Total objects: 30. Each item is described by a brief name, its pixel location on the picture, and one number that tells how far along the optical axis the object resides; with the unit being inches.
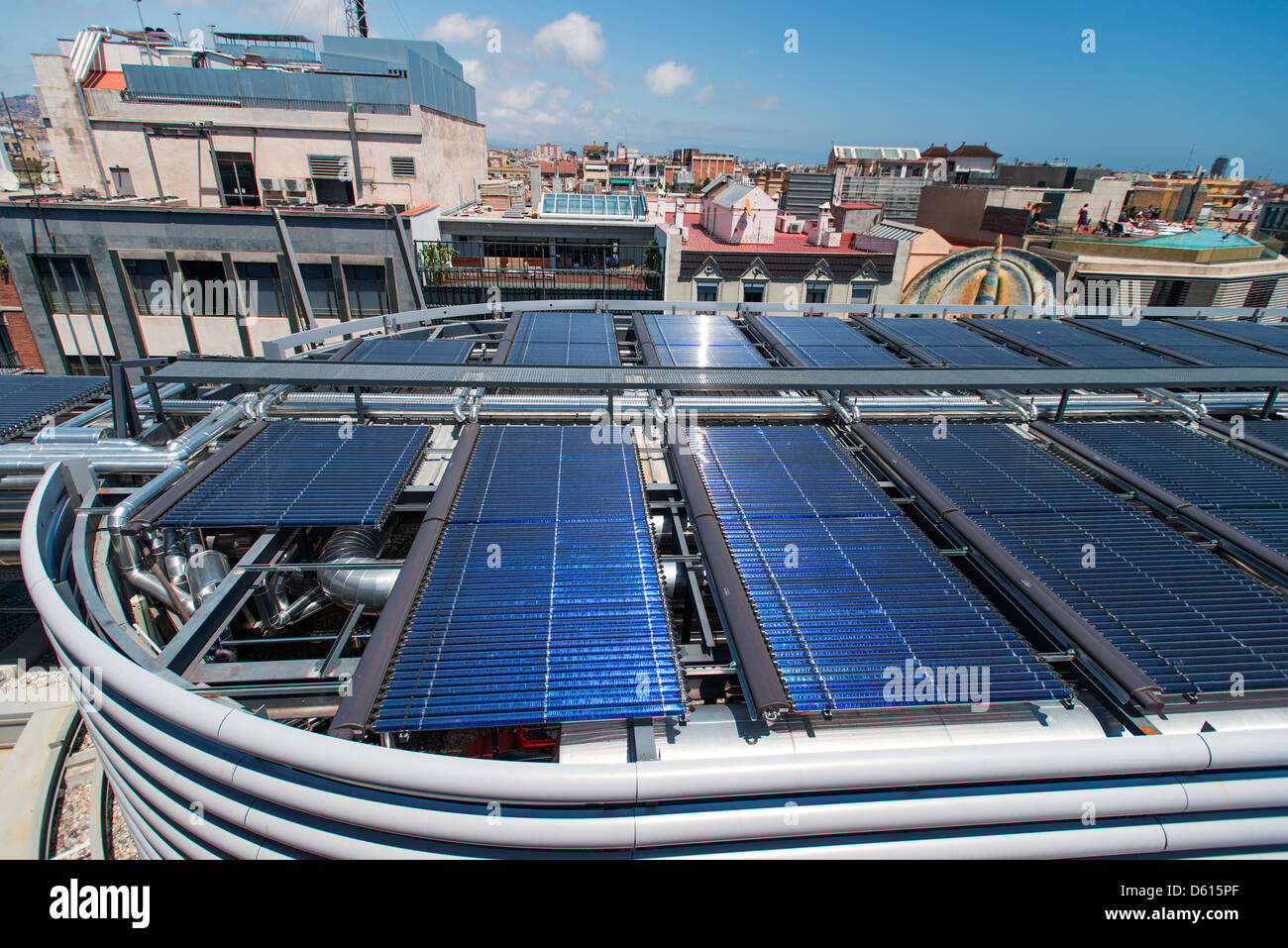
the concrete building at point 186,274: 895.1
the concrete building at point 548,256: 1061.1
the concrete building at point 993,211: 1317.7
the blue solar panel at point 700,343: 532.7
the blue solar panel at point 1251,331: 682.8
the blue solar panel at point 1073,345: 586.0
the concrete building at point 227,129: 1167.6
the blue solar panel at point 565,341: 521.3
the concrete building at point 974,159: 3048.7
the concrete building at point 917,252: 1079.6
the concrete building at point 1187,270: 1032.2
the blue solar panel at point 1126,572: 243.3
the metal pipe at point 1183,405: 470.0
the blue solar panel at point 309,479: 304.8
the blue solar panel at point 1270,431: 445.4
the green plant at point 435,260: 1021.2
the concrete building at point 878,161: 2749.5
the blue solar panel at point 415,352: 522.6
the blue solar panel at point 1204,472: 342.6
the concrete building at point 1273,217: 3253.0
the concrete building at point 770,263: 1024.9
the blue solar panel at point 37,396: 427.1
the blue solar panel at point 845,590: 227.5
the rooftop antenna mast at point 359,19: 1630.2
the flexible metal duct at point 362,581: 288.0
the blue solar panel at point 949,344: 561.0
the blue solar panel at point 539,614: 210.7
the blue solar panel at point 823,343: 542.6
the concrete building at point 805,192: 1622.8
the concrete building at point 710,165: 4503.0
